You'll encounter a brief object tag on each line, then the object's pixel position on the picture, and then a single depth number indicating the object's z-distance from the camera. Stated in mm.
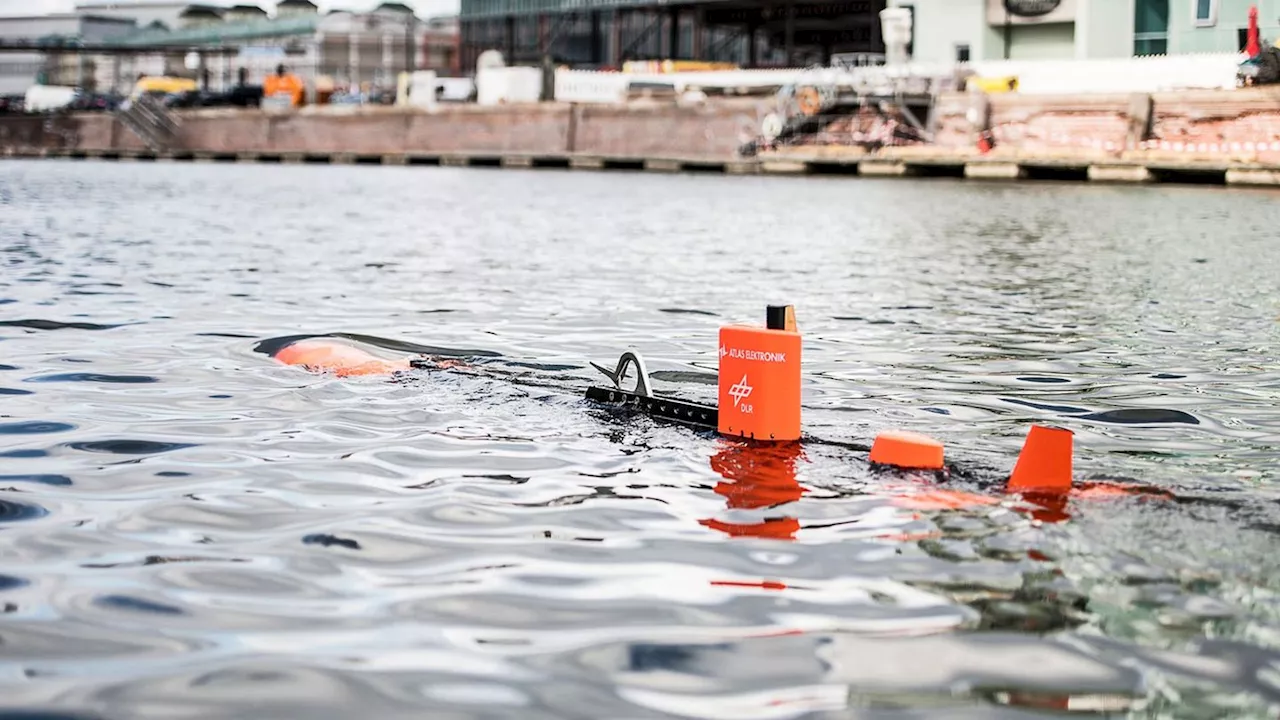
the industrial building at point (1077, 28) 45812
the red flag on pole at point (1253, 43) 40406
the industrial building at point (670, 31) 73125
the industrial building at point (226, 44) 106688
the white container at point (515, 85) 67625
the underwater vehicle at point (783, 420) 6207
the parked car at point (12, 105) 84488
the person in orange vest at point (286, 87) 77500
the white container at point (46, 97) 93625
